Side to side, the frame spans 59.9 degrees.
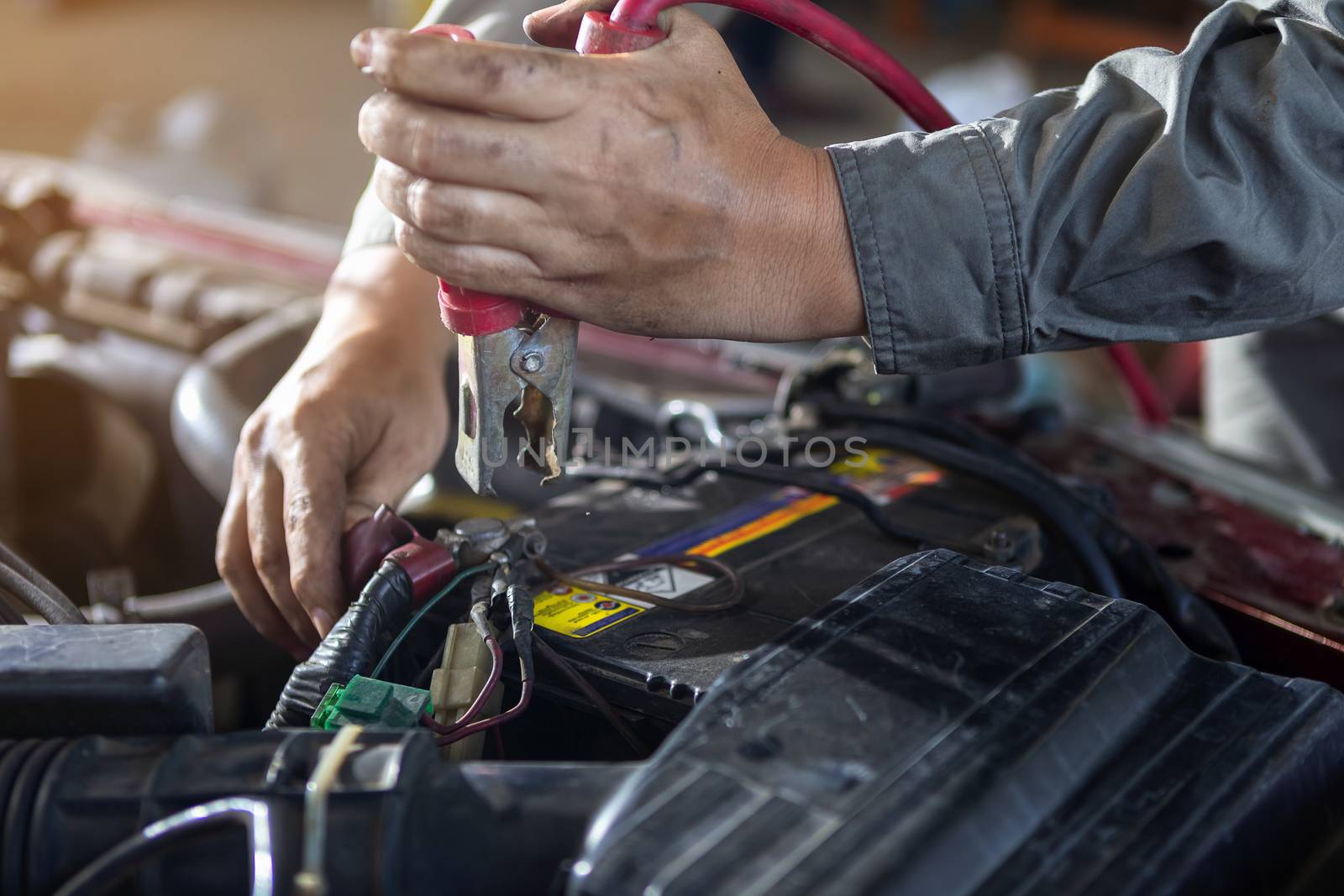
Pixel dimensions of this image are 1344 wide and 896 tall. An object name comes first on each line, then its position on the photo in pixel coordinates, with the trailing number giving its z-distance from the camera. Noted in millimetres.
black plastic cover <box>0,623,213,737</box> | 585
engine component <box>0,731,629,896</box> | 498
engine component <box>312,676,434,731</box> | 626
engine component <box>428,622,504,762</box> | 660
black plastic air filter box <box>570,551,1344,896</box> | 470
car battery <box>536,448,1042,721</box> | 688
